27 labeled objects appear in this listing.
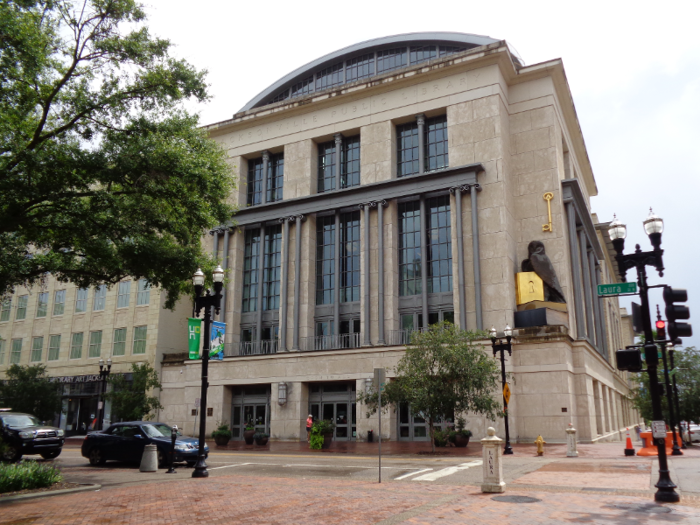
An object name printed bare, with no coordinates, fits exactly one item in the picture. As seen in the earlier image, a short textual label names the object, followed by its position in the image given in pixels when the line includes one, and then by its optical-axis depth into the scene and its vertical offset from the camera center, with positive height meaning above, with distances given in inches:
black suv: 874.1 -56.1
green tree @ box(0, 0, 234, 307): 665.6 +287.1
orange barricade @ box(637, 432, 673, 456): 900.5 -69.1
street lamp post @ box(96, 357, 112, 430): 1549.0 +51.6
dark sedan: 805.4 -60.4
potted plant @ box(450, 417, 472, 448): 1129.4 -66.5
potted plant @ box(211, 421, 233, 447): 1309.1 -80.0
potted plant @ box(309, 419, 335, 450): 1161.4 -66.3
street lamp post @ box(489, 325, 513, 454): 1004.7 +95.9
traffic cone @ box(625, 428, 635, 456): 900.4 -70.6
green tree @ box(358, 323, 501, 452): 1026.1 +38.2
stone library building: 1416.1 +388.7
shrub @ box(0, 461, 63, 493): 512.1 -69.2
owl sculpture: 1414.9 +315.4
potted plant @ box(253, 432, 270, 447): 1347.2 -88.4
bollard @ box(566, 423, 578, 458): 909.8 -63.4
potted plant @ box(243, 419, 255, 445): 1406.3 -83.2
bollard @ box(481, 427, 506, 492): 501.0 -53.5
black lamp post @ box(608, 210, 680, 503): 446.3 +99.9
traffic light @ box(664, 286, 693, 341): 457.7 +71.7
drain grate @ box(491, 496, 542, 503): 455.4 -75.3
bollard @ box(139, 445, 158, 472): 739.4 -75.7
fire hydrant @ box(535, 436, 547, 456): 956.0 -71.5
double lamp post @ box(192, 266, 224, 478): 723.4 +121.3
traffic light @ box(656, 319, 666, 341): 638.1 +82.0
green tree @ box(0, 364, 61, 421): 1754.4 +15.9
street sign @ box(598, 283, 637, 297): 498.6 +97.0
